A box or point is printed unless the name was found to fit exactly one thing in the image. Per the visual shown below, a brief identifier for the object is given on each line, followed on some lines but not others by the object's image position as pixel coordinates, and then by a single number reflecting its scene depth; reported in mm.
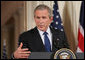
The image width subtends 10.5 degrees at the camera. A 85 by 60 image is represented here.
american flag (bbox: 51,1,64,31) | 8254
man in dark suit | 3846
